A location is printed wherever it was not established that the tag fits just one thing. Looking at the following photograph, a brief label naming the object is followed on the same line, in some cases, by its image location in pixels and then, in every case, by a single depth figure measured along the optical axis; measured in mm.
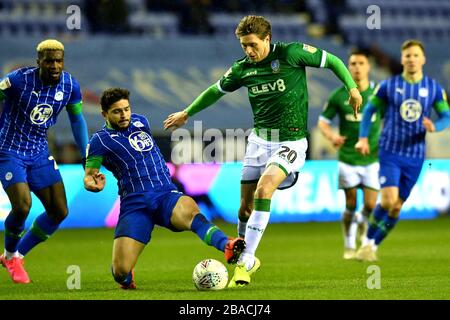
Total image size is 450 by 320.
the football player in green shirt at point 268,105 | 14961
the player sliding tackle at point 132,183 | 14684
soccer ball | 14250
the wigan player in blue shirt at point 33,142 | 16125
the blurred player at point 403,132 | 20078
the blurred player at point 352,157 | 21812
